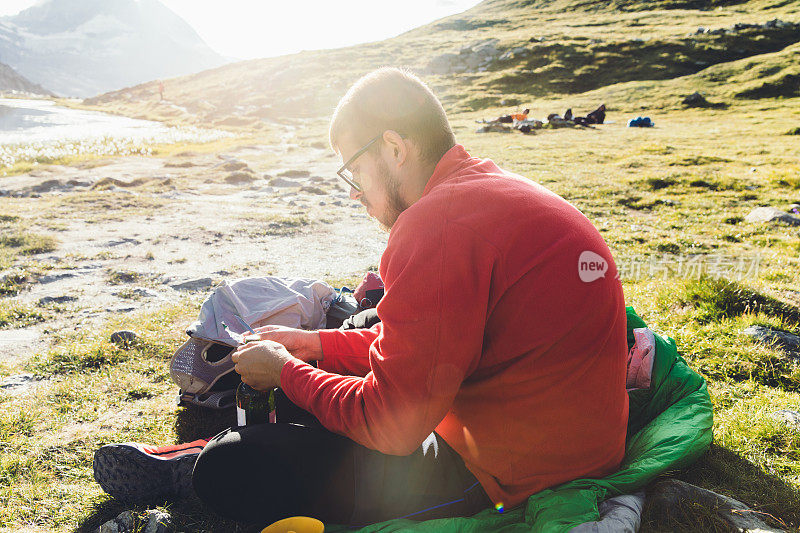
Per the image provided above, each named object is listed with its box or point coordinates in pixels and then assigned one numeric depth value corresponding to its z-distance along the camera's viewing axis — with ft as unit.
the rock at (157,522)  8.47
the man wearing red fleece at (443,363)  5.85
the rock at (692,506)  7.23
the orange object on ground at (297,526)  7.39
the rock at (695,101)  117.21
